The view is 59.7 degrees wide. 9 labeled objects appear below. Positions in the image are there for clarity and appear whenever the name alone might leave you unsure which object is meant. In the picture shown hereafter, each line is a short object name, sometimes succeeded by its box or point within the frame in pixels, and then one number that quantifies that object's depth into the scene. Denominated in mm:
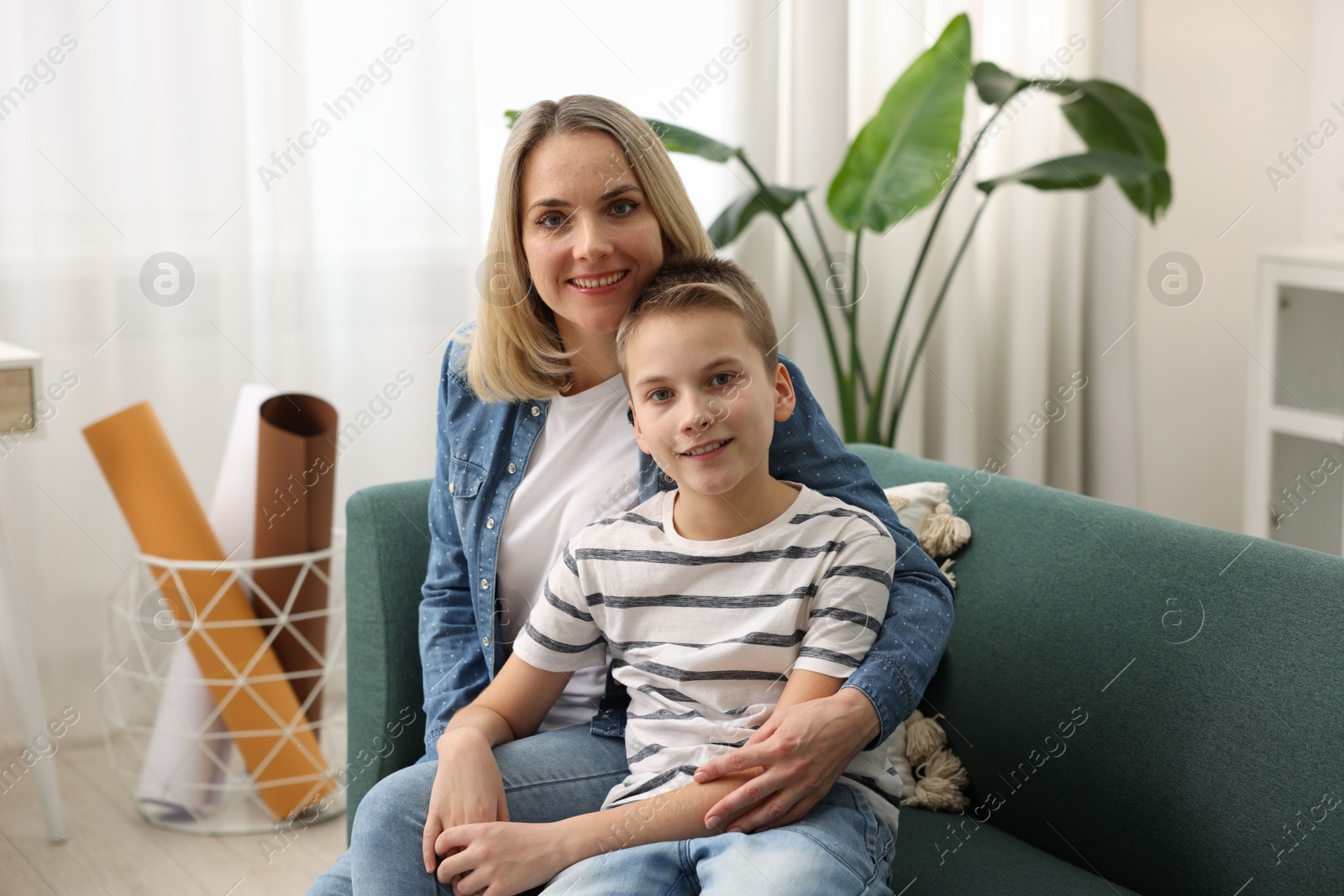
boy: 1041
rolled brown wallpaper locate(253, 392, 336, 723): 2004
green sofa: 1106
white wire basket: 2000
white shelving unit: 2709
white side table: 1839
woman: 1075
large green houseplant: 2262
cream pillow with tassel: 1365
